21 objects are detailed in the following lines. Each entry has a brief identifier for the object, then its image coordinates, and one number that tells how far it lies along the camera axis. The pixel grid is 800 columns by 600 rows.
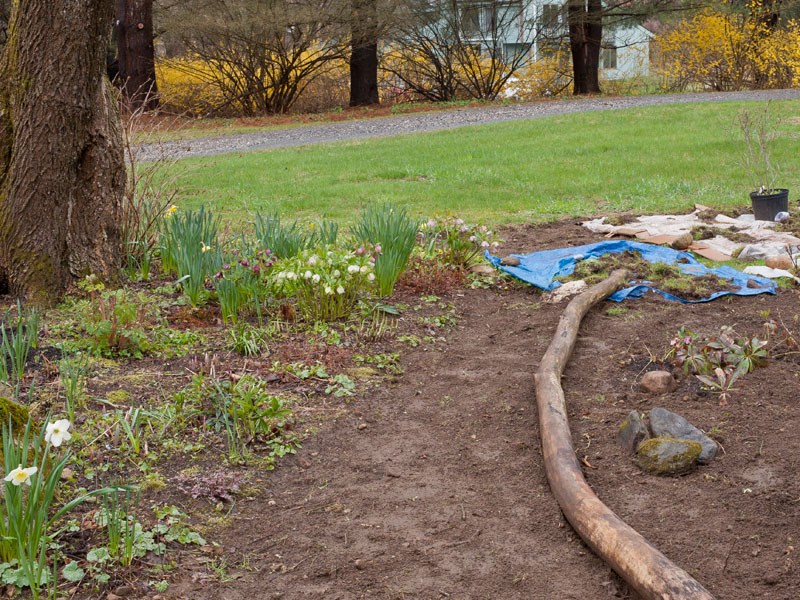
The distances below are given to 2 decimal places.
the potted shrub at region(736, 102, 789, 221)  7.45
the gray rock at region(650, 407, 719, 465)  3.29
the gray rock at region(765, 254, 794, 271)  6.04
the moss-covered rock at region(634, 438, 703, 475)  3.20
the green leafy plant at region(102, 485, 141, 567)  2.53
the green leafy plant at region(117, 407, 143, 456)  3.26
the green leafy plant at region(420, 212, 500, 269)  6.17
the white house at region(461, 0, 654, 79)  22.33
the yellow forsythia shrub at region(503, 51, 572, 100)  26.06
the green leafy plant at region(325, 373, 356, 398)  4.16
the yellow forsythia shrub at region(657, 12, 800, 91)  23.34
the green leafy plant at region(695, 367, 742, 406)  3.79
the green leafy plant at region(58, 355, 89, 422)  3.46
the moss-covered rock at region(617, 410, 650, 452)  3.42
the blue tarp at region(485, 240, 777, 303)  5.68
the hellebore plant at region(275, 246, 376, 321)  4.82
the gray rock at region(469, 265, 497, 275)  6.38
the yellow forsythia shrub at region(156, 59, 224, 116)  21.98
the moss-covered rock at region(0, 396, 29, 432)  2.92
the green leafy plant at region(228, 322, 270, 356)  4.46
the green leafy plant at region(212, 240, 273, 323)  4.77
